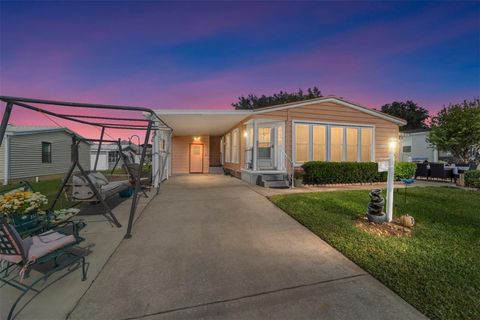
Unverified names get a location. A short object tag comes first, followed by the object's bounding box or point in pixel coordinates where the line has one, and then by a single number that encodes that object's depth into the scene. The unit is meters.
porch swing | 2.60
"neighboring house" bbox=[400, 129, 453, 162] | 21.40
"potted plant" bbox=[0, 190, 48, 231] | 2.63
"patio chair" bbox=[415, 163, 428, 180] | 10.77
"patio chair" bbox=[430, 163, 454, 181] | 9.95
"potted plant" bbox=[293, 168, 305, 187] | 8.54
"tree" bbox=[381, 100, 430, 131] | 44.16
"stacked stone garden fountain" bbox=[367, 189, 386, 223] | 3.90
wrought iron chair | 1.84
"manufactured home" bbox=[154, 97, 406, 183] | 9.13
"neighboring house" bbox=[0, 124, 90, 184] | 10.75
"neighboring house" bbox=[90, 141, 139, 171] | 23.52
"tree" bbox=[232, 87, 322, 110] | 35.44
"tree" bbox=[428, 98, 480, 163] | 12.70
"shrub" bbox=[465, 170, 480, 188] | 8.28
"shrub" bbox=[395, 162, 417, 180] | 9.65
